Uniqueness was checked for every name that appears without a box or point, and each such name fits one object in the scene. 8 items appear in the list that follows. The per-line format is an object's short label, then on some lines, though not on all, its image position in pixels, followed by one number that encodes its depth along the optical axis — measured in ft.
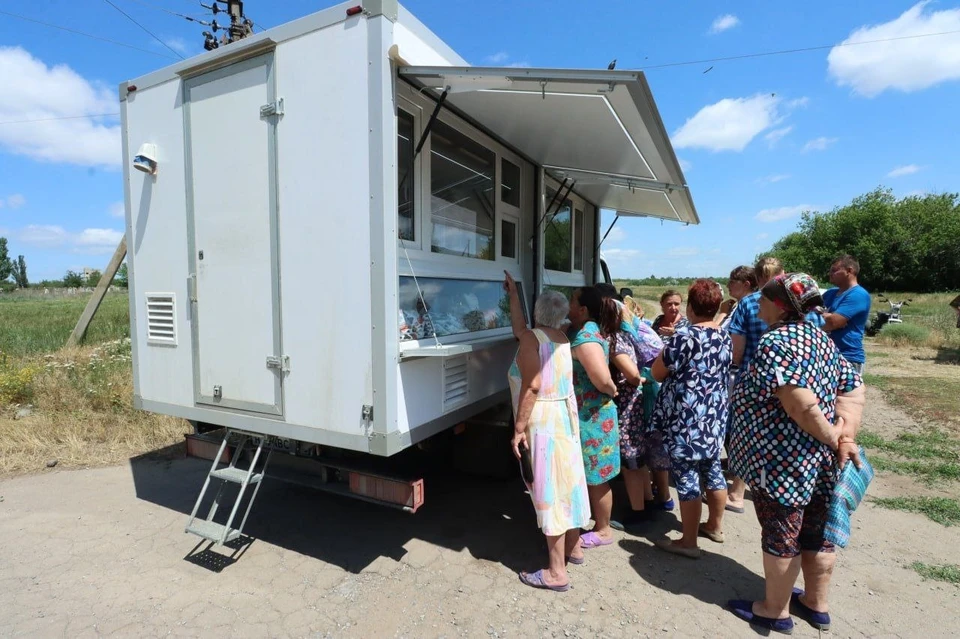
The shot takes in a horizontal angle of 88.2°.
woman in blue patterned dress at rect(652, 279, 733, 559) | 9.34
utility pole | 31.07
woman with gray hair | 8.66
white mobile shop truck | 8.16
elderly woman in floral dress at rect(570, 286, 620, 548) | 9.16
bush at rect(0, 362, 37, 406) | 19.52
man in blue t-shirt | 12.67
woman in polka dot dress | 6.95
